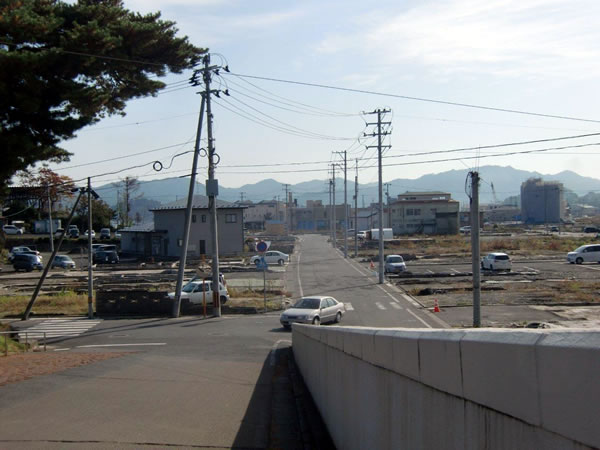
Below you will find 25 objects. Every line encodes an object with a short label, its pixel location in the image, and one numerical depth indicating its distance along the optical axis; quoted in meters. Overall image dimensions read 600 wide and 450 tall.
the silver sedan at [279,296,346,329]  24.39
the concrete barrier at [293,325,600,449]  2.24
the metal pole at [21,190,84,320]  28.58
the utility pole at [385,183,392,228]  109.81
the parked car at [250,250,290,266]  60.97
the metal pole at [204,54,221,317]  29.83
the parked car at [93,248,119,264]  61.56
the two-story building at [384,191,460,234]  110.75
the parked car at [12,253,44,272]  55.00
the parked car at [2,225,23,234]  83.75
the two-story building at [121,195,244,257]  66.94
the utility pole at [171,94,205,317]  30.02
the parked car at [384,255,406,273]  47.47
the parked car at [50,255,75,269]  57.91
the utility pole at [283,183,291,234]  154.52
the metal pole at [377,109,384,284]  41.97
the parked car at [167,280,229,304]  32.34
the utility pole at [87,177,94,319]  29.10
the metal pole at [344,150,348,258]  67.34
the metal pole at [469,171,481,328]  18.67
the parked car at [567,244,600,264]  50.44
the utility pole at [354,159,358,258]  69.29
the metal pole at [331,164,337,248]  84.22
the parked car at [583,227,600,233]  93.21
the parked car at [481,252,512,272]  45.69
